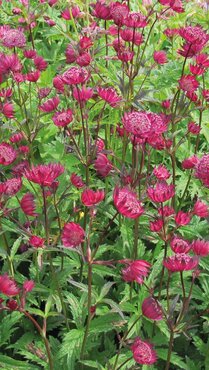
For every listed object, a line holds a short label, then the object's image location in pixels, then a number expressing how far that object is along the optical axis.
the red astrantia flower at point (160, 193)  1.37
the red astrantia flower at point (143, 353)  1.28
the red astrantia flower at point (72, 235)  1.28
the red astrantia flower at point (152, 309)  1.34
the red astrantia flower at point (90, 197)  1.29
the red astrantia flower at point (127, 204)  1.27
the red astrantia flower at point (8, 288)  1.25
